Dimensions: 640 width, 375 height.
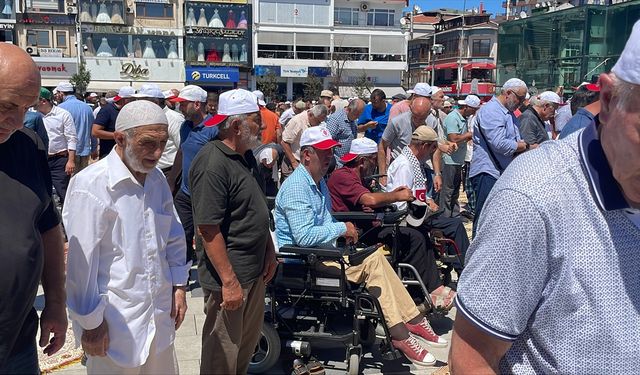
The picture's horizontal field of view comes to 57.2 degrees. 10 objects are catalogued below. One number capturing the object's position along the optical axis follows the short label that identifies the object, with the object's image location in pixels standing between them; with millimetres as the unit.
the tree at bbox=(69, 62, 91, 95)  43081
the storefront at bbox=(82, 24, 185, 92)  48250
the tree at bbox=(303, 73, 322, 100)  49062
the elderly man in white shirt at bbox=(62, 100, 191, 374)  2367
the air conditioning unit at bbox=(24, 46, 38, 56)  46656
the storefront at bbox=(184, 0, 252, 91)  50281
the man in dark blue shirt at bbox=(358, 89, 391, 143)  8641
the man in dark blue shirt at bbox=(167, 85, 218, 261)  5066
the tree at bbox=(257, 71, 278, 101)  49650
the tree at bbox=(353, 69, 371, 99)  48050
